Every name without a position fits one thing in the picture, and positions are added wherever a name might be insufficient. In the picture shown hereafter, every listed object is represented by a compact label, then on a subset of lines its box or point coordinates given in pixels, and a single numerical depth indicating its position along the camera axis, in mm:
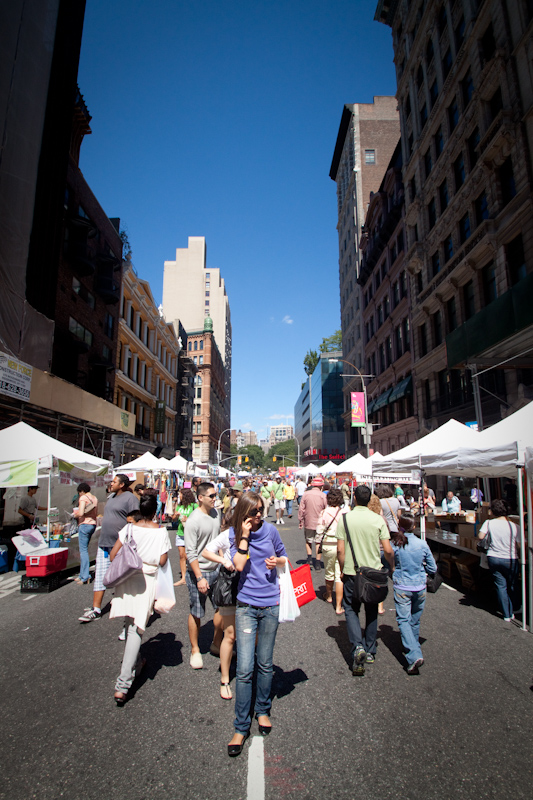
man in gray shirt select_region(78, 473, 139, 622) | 6449
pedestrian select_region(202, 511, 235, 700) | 4215
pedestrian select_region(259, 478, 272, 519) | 20031
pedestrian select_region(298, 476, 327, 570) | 9734
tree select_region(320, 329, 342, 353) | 84250
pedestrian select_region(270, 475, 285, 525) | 20234
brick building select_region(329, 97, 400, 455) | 50031
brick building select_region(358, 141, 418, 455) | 32062
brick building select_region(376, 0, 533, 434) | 16688
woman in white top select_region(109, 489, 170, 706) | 4066
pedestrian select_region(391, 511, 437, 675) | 4801
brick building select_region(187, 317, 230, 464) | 74688
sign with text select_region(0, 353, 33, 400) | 13273
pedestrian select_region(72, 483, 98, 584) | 7991
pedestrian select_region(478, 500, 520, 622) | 6379
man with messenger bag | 4750
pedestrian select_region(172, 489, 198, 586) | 8117
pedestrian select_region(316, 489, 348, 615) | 7520
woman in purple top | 3459
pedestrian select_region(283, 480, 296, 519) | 22516
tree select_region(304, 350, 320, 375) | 92625
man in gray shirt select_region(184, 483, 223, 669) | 4871
